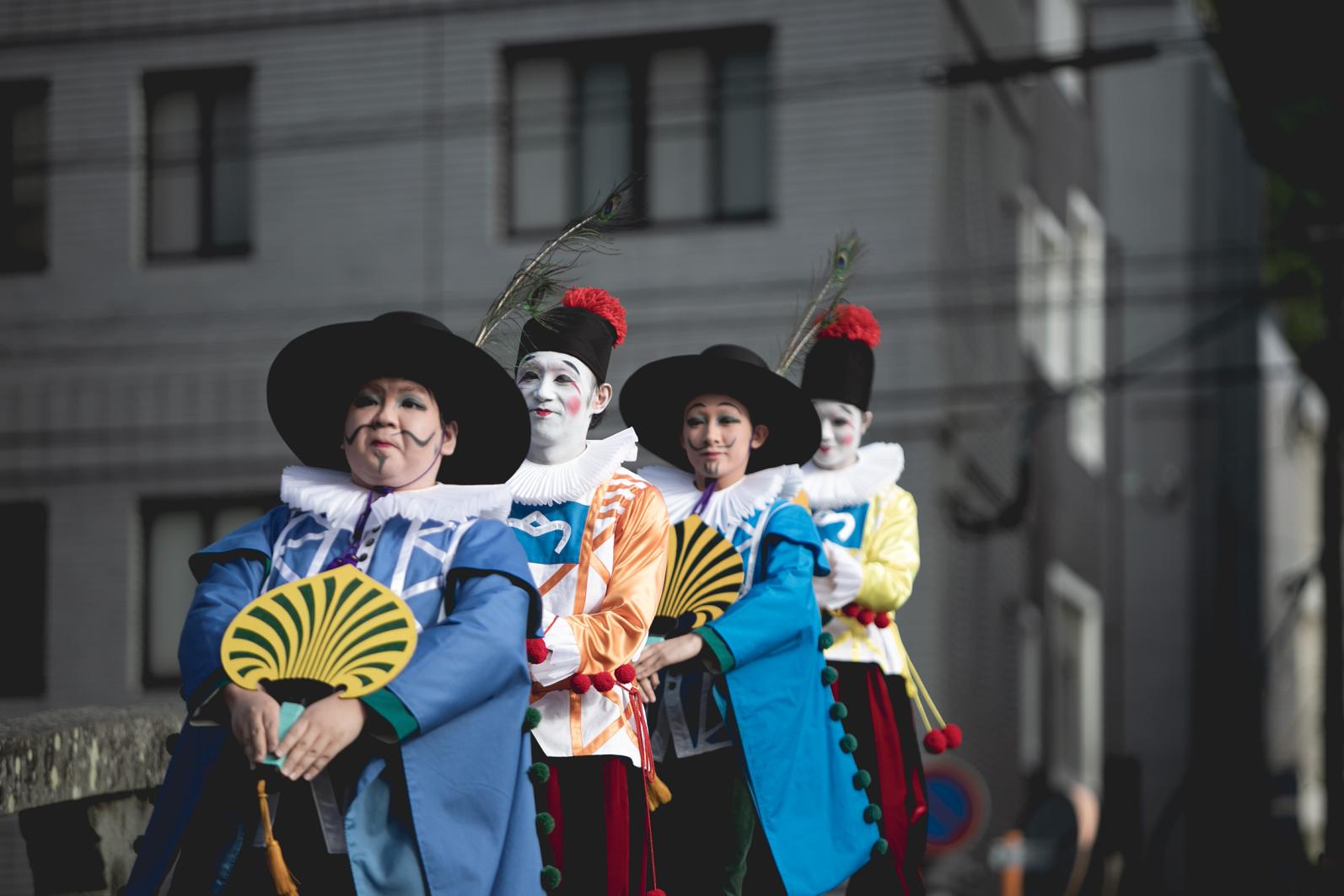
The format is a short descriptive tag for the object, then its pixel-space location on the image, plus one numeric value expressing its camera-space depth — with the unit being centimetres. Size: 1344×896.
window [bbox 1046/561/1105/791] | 2636
